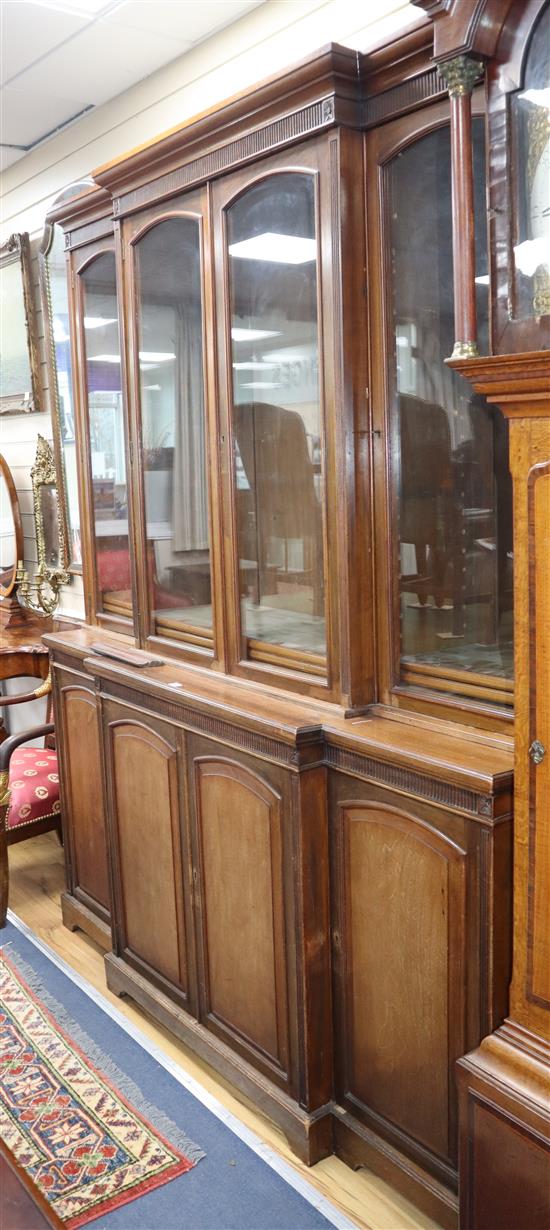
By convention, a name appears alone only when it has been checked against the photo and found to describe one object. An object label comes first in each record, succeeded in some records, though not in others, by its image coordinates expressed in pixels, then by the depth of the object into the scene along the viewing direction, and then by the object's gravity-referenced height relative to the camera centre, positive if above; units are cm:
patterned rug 210 -136
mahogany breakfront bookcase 168 -15
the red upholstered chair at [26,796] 315 -89
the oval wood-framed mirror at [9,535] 410 -6
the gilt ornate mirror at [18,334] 383 +71
